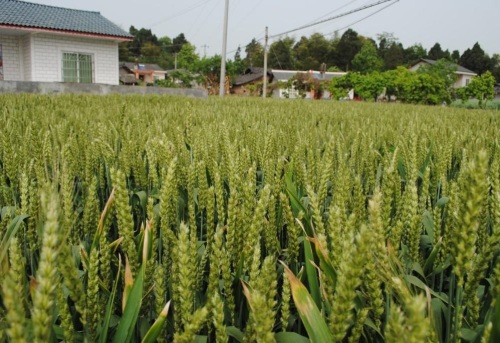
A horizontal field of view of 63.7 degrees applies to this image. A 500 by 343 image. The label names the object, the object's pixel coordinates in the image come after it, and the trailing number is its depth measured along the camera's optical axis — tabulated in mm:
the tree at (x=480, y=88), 22219
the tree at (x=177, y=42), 97112
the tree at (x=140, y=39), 91438
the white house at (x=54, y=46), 15922
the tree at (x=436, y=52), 87700
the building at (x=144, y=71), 68625
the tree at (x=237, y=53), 68194
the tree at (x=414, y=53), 83725
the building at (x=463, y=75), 60256
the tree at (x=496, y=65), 70625
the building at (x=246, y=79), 60462
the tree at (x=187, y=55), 61162
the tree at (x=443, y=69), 29505
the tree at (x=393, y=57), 77562
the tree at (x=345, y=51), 80438
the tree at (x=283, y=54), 81312
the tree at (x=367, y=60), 70062
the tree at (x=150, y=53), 88562
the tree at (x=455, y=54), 85000
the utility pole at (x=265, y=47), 28594
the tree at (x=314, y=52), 80812
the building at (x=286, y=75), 52556
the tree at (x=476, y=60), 75188
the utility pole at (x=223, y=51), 19906
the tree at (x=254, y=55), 83312
